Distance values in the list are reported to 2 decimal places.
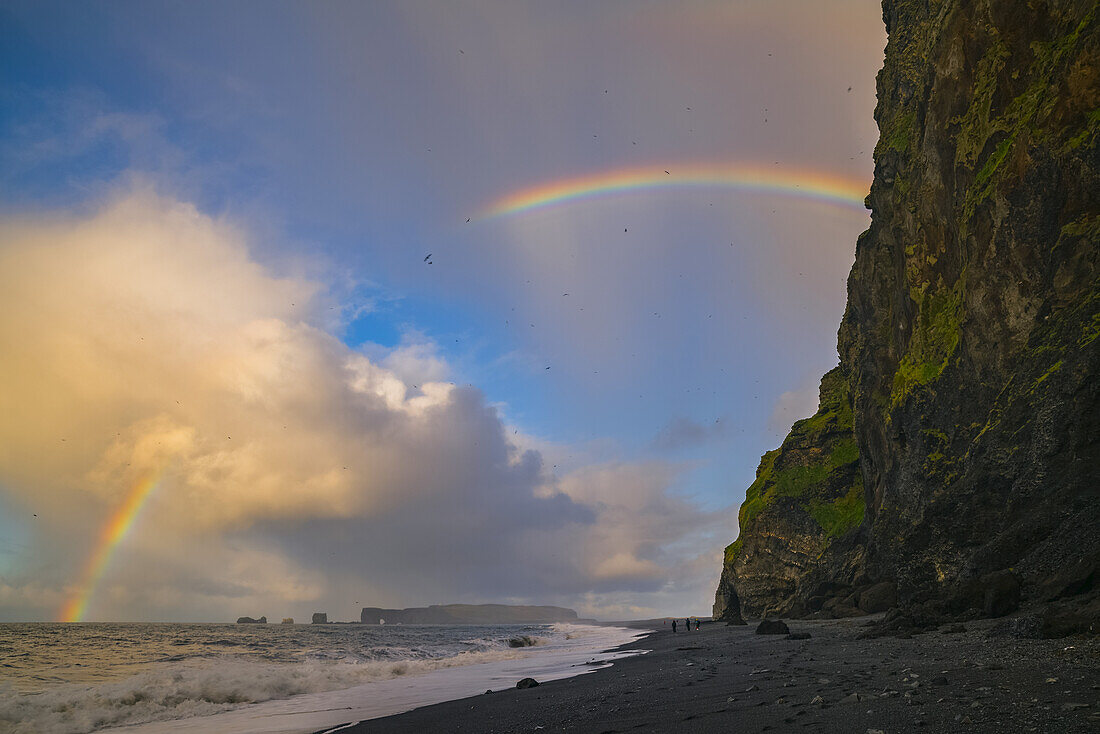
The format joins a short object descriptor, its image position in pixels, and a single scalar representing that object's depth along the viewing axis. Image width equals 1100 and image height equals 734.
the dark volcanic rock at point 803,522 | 51.78
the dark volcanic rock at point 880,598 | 33.41
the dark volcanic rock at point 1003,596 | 16.48
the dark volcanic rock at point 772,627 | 29.36
